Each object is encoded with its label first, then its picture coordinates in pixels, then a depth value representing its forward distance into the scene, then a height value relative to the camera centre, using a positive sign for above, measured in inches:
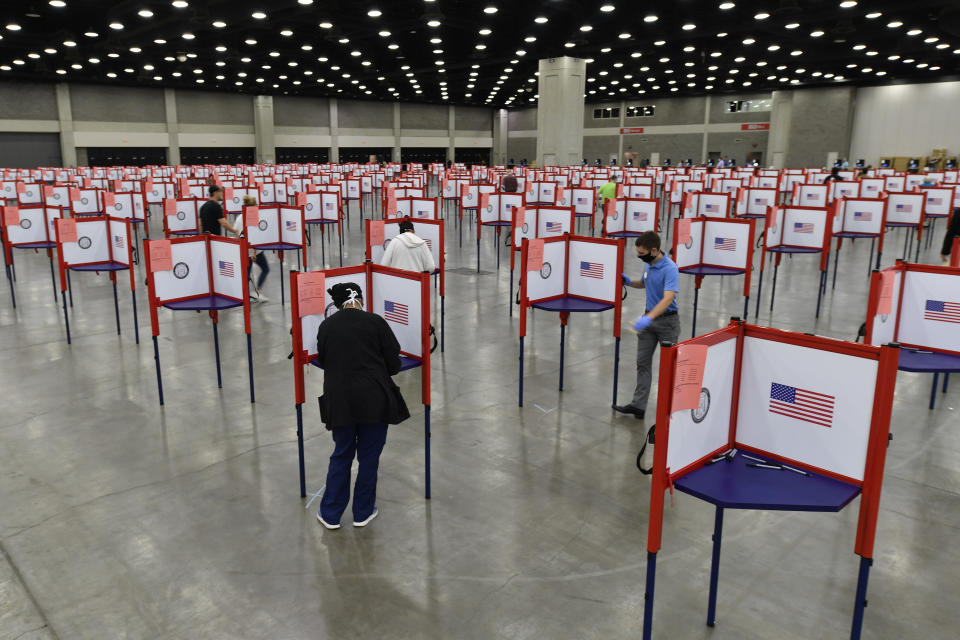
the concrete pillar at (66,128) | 1631.4 +108.7
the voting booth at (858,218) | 530.3 -28.2
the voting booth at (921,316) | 230.5 -45.3
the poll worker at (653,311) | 257.8 -49.3
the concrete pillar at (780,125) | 1855.3 +148.6
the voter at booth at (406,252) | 331.6 -35.5
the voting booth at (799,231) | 446.3 -32.7
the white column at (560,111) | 1235.9 +122.6
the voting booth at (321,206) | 626.8 -26.4
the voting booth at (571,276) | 289.0 -41.4
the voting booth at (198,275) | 287.4 -42.2
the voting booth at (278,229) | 470.6 -36.2
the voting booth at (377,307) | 212.7 -41.5
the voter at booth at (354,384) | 182.5 -54.0
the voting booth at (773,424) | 127.0 -47.6
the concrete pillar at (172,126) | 1797.5 +127.3
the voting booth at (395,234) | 406.9 -35.1
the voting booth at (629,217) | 559.2 -30.6
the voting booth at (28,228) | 449.7 -35.2
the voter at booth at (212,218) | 470.3 -28.3
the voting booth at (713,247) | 388.2 -38.1
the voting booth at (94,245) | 374.0 -38.5
